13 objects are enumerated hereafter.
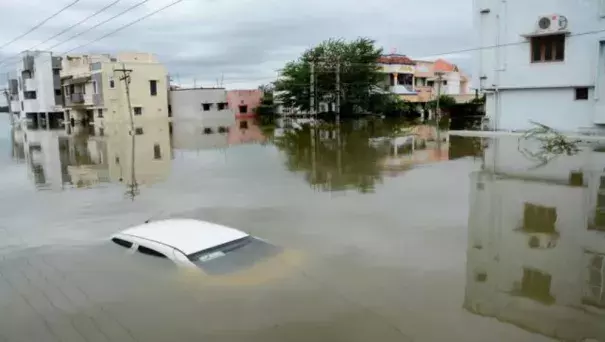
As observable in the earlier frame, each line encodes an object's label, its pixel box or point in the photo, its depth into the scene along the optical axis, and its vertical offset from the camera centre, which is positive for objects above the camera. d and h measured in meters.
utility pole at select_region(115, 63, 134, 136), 43.41 +4.21
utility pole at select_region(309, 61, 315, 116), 51.22 +2.64
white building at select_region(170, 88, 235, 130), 63.50 +2.07
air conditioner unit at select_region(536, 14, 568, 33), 28.50 +5.01
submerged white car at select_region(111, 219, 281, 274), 8.05 -2.12
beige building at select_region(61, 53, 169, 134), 53.59 +3.73
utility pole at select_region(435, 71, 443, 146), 51.81 +0.21
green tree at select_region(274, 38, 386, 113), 52.38 +4.37
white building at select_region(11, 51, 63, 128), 63.16 +4.94
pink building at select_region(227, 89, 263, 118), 70.44 +2.53
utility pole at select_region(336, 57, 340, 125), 51.01 +2.66
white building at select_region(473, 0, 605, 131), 28.05 +2.95
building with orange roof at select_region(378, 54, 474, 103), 61.28 +4.92
